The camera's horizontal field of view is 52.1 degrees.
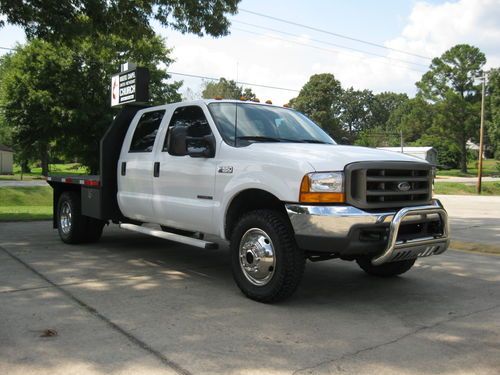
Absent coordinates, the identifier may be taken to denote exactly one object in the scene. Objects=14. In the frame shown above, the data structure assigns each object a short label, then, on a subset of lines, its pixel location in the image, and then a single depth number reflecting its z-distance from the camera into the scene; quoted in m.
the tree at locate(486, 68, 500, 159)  50.37
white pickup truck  4.45
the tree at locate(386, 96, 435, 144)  64.44
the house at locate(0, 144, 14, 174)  62.46
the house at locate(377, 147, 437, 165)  65.69
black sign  8.89
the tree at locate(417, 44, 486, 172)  61.81
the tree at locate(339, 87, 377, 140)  140.50
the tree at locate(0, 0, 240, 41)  11.46
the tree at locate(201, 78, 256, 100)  64.88
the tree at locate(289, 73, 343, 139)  80.00
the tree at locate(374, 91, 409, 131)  144.25
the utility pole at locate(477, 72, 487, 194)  34.56
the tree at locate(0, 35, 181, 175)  26.52
